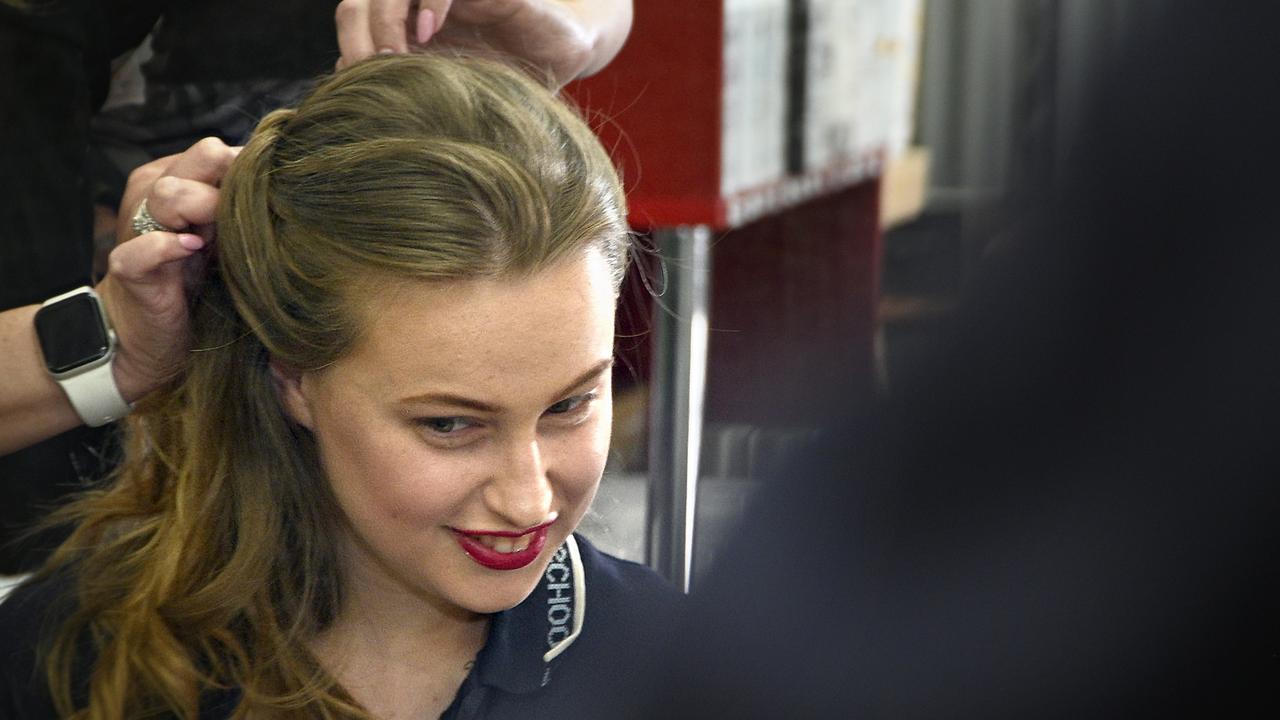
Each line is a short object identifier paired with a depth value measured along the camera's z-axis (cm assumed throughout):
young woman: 290
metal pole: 330
